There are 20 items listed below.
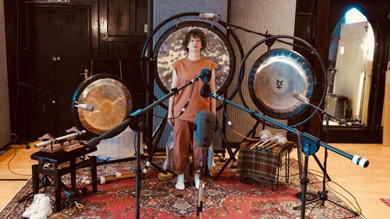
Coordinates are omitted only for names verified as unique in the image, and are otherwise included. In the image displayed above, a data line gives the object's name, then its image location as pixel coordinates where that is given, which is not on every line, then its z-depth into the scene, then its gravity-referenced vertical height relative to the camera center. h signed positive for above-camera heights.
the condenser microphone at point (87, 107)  2.45 -0.36
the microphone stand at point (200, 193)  2.10 -0.79
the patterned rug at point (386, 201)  3.19 -1.20
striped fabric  3.31 -0.93
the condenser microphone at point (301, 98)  2.99 -0.30
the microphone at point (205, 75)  2.13 -0.10
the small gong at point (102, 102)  3.10 -0.42
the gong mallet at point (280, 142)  3.44 -0.77
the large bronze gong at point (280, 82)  3.08 -0.19
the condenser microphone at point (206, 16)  3.25 +0.37
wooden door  4.65 +0.03
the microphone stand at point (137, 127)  1.81 -0.38
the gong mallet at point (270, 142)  3.39 -0.78
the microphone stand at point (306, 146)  1.80 -0.41
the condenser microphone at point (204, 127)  1.90 -0.36
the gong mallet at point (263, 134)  3.47 -0.74
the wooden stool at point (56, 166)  2.76 -0.88
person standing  3.14 -0.37
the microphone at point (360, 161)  1.49 -0.40
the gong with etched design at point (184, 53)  3.42 +0.05
